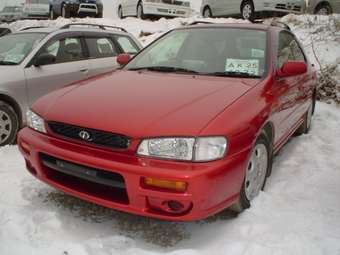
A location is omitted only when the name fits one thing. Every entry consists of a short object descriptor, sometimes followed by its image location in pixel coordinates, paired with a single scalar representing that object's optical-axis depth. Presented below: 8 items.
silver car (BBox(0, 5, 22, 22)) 20.28
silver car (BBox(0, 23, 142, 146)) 4.41
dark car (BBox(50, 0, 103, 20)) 15.20
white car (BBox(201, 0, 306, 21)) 10.59
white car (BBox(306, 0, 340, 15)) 10.64
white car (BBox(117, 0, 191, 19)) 13.29
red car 2.22
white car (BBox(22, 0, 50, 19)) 17.95
